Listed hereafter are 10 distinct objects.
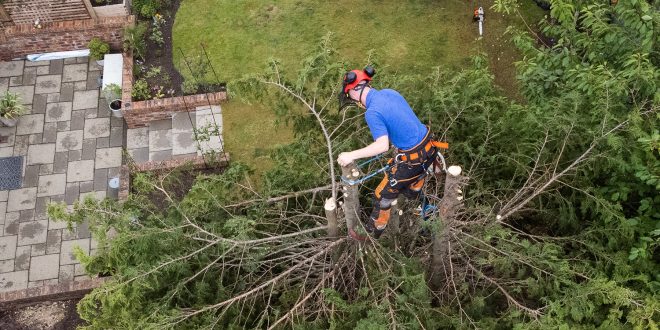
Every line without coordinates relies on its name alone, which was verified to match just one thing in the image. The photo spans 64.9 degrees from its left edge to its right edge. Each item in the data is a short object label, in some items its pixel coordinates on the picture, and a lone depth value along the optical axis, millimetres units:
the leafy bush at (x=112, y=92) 7867
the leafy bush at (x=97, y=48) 8406
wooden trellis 8383
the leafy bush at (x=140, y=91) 7902
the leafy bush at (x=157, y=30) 8602
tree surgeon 3855
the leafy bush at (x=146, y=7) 8781
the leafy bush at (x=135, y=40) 8164
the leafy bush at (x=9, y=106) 7742
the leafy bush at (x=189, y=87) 7875
